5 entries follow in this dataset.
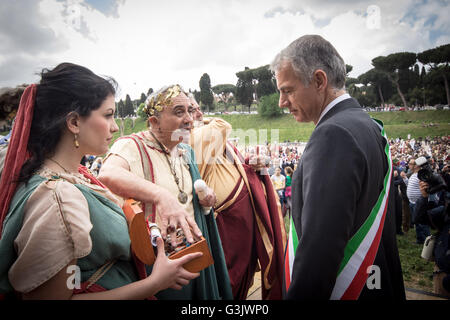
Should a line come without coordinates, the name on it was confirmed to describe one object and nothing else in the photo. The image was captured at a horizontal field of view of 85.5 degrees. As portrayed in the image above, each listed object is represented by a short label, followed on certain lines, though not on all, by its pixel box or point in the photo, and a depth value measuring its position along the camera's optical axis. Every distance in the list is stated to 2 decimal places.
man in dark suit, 1.11
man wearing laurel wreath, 1.59
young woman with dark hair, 0.97
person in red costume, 2.71
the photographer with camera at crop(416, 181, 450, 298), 2.85
